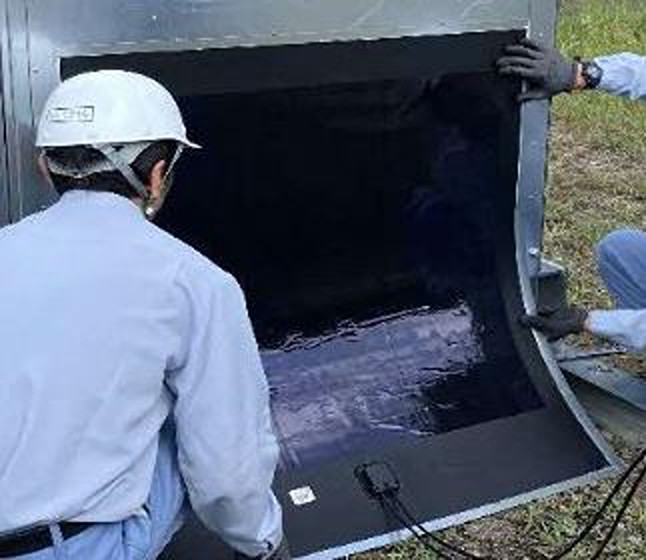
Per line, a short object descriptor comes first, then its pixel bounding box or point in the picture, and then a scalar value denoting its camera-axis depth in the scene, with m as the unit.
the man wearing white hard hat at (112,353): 2.02
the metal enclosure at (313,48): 2.81
